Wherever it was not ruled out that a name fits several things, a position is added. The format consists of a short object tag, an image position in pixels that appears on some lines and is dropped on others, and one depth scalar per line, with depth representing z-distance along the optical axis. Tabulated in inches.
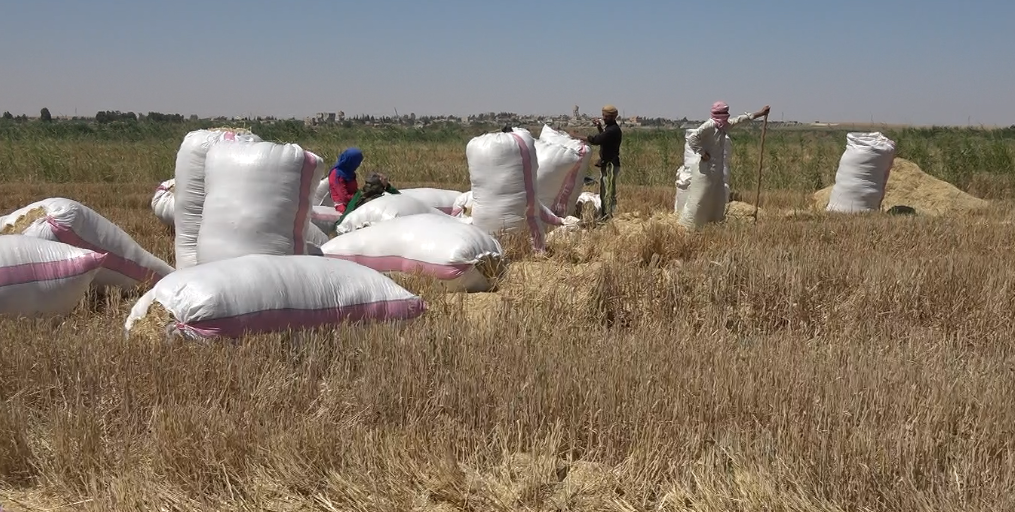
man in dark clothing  360.8
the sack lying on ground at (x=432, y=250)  219.8
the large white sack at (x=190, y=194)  235.8
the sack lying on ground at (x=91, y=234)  207.9
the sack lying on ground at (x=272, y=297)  153.4
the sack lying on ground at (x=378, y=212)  273.7
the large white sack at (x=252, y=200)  209.8
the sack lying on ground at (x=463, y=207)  317.7
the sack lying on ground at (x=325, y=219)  302.0
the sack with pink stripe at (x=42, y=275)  171.9
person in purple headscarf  318.7
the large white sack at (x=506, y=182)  273.0
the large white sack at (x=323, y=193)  336.8
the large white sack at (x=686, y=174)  370.0
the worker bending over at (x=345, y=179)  301.7
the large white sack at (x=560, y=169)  333.7
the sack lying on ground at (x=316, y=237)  266.7
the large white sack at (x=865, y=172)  418.0
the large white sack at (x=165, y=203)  319.0
